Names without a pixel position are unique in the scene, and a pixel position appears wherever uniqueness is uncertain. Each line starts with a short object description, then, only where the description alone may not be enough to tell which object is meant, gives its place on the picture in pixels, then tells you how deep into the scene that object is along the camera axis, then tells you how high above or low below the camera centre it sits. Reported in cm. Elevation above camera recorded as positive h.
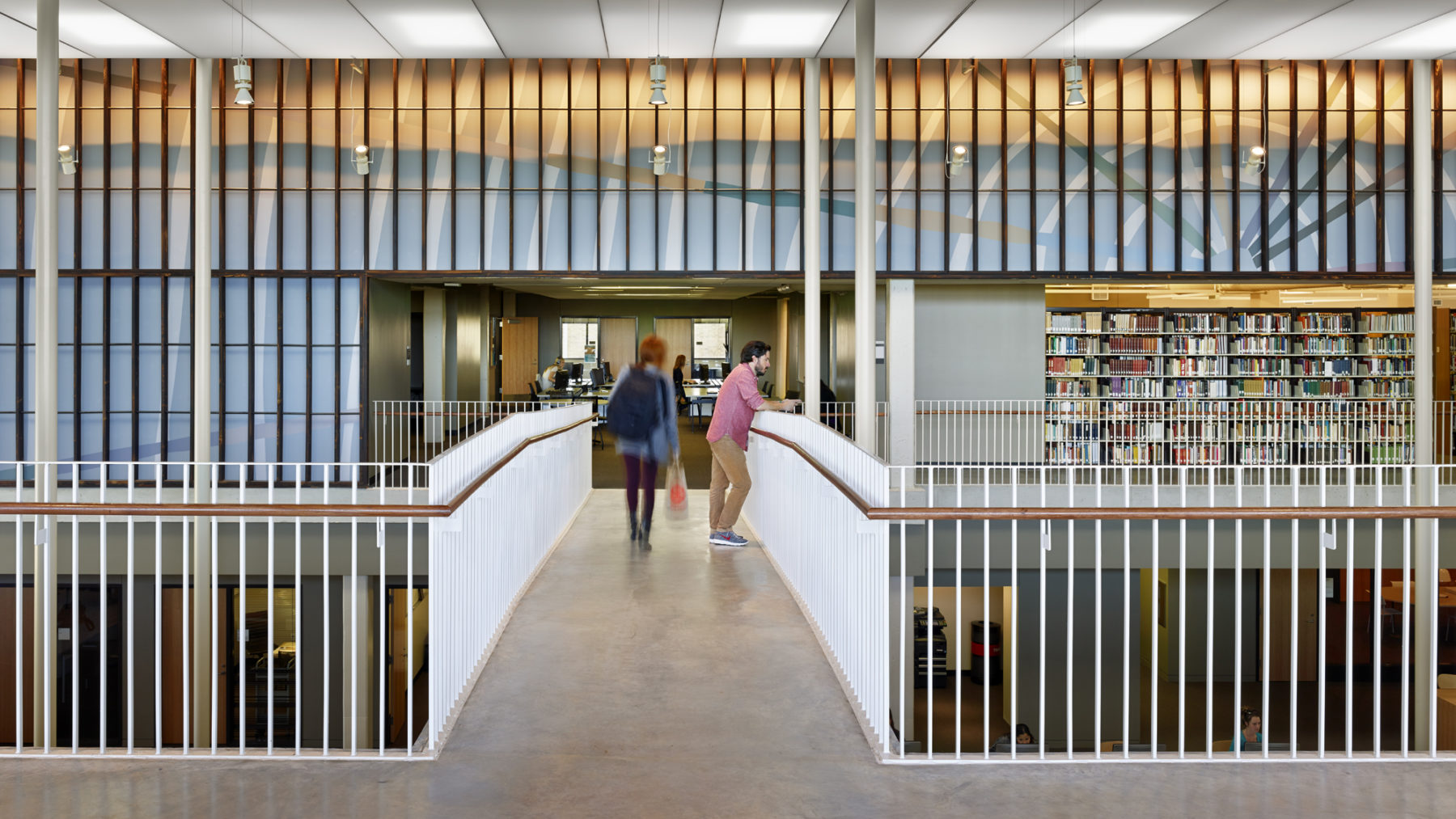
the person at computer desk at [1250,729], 955 -277
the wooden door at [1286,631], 1301 -265
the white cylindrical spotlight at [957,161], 1315 +294
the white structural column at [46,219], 860 +151
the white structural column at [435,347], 1786 +107
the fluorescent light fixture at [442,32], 1153 +407
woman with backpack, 706 +1
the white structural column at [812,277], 1095 +133
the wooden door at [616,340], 2517 +163
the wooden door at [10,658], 1012 -237
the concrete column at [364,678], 944 -237
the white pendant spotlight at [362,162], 1298 +292
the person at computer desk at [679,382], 1911 +56
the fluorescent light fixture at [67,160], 1277 +290
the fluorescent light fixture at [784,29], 1148 +404
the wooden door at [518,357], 2291 +117
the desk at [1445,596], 1319 -221
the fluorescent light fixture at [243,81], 1066 +320
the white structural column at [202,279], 1162 +143
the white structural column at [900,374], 1359 +47
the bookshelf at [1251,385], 1373 +31
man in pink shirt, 727 -2
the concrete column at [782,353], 2164 +114
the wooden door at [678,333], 2492 +177
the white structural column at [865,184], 822 +167
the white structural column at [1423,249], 1151 +168
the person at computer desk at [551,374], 2025 +72
